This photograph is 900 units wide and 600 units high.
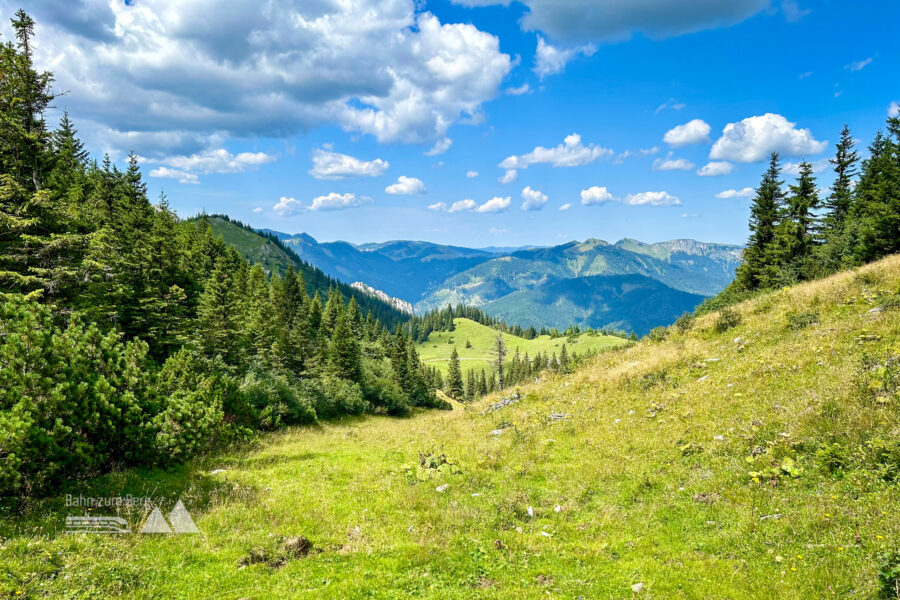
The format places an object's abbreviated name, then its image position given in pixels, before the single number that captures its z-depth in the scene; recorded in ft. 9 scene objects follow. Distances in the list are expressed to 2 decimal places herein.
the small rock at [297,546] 30.68
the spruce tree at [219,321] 130.62
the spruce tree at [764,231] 153.99
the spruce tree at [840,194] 148.56
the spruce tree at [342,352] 186.39
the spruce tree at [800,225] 139.95
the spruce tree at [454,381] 409.08
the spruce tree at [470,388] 460.96
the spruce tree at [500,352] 324.37
